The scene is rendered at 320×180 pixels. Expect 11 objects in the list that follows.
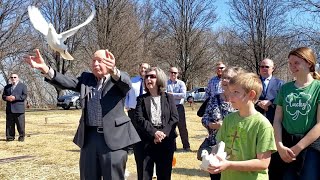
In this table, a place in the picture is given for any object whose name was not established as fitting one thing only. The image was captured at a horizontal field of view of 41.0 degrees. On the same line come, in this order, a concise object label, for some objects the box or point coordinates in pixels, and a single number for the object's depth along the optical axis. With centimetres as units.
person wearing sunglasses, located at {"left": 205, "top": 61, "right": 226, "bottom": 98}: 719
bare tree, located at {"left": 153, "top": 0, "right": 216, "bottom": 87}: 4156
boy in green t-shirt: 296
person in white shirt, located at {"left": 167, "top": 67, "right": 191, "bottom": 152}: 952
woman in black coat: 502
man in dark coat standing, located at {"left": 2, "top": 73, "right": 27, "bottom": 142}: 1221
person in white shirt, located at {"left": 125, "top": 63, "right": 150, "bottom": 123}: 773
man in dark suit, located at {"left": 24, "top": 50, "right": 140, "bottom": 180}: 403
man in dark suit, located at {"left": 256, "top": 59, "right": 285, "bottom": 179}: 554
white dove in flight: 359
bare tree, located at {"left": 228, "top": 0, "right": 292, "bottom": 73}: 3622
